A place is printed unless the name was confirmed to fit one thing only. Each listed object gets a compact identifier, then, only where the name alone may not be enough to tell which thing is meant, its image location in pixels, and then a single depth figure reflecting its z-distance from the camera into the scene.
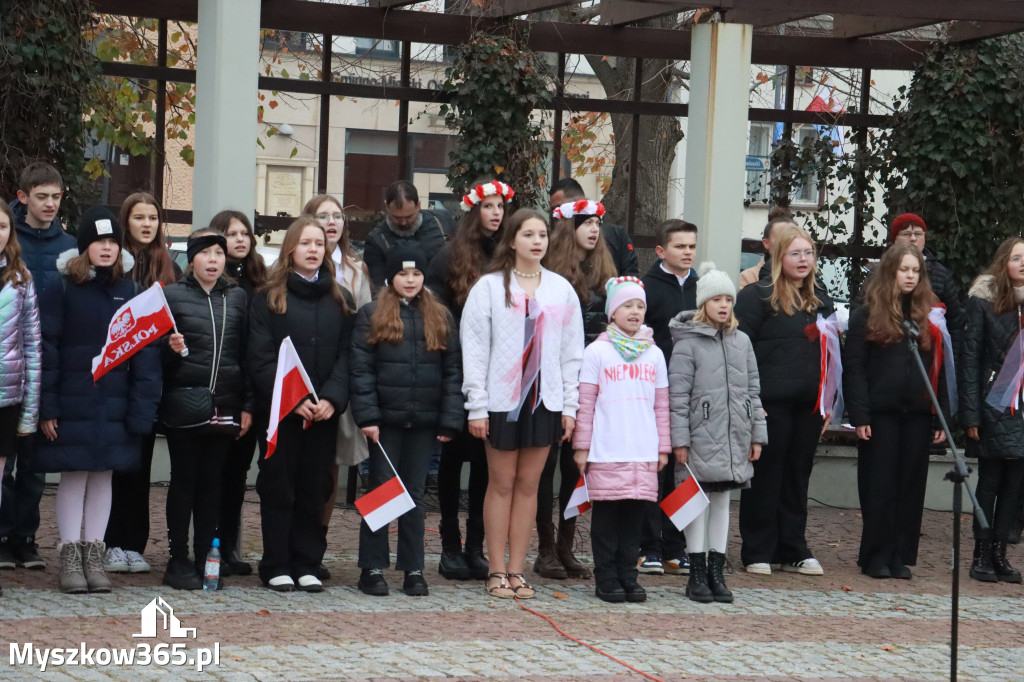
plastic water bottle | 13.88
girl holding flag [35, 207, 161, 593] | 13.61
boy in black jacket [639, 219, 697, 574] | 16.10
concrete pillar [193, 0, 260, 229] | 17.50
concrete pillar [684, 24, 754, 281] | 19.90
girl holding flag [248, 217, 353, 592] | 14.01
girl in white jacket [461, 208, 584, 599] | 14.23
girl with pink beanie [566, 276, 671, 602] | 14.23
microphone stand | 10.90
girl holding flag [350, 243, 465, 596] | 14.03
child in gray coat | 14.64
